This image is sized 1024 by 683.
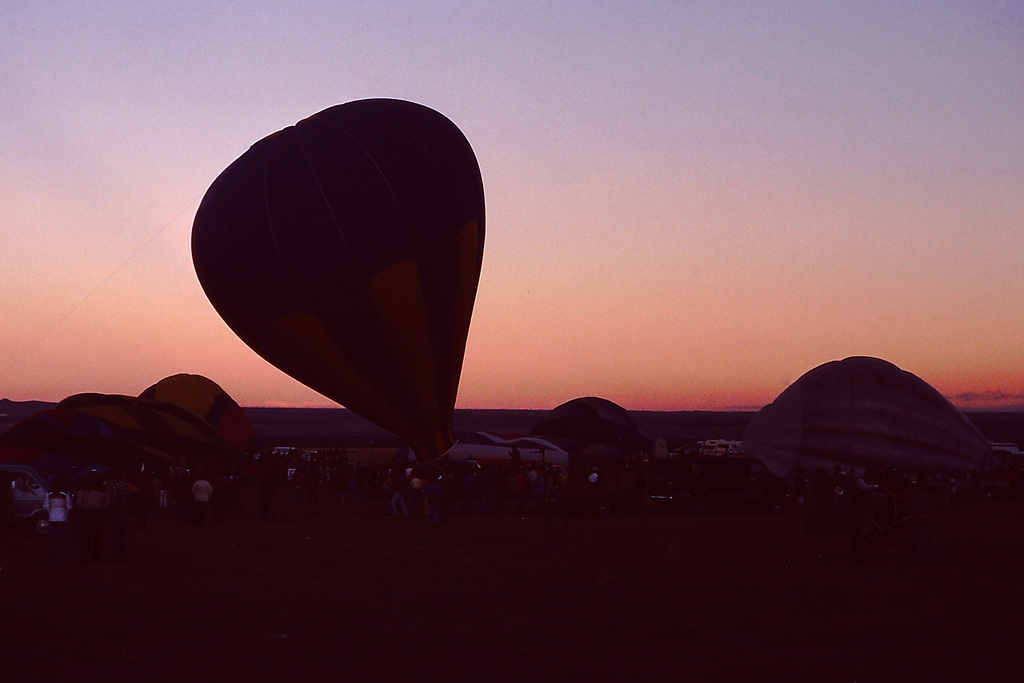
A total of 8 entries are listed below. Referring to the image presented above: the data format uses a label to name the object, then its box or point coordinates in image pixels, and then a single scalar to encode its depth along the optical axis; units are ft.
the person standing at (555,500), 99.19
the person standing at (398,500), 114.83
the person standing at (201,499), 104.83
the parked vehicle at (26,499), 90.20
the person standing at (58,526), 69.72
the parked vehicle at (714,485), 120.57
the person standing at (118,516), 70.79
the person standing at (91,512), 69.56
